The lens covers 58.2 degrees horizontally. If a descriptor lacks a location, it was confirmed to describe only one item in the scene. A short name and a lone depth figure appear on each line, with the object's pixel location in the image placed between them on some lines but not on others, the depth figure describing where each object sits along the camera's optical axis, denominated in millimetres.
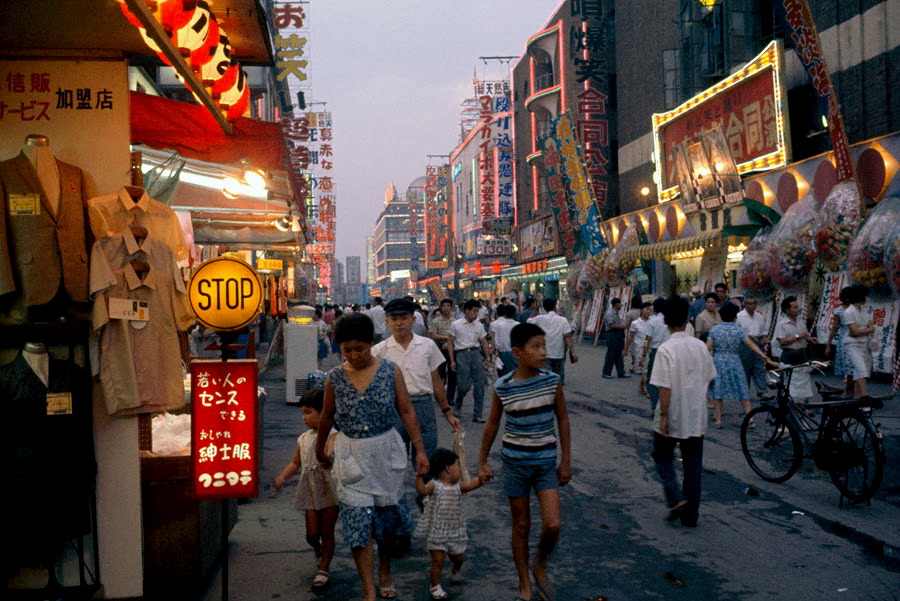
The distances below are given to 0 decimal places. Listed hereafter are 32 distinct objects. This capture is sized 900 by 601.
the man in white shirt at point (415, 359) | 6840
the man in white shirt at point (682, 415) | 6684
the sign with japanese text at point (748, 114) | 19719
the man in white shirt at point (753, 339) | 12078
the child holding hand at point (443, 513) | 5227
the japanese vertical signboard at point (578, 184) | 31719
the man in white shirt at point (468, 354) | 12242
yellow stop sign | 4733
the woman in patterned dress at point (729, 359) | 10586
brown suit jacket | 4523
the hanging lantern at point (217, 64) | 5020
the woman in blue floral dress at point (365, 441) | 4785
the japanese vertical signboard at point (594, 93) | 34281
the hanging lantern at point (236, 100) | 5621
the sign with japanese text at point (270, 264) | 15672
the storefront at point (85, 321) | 4566
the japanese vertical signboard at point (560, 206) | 33750
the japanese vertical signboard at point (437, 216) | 103838
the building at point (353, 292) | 180750
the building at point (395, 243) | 173875
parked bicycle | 7090
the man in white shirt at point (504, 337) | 12492
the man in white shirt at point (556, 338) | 12438
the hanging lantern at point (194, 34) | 4441
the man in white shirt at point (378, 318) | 19578
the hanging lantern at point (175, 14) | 4262
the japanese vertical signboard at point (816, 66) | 15352
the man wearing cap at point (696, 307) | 15422
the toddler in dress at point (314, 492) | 5473
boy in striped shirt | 4980
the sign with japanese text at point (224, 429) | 4496
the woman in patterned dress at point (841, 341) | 11163
